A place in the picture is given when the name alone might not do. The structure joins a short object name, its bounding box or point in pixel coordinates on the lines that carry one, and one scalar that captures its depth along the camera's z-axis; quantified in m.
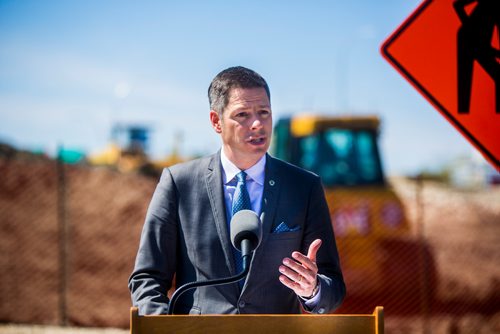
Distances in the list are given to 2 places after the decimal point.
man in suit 4.69
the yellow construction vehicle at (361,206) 20.83
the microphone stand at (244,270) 3.85
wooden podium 3.54
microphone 3.88
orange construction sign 5.41
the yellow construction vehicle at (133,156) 34.09
